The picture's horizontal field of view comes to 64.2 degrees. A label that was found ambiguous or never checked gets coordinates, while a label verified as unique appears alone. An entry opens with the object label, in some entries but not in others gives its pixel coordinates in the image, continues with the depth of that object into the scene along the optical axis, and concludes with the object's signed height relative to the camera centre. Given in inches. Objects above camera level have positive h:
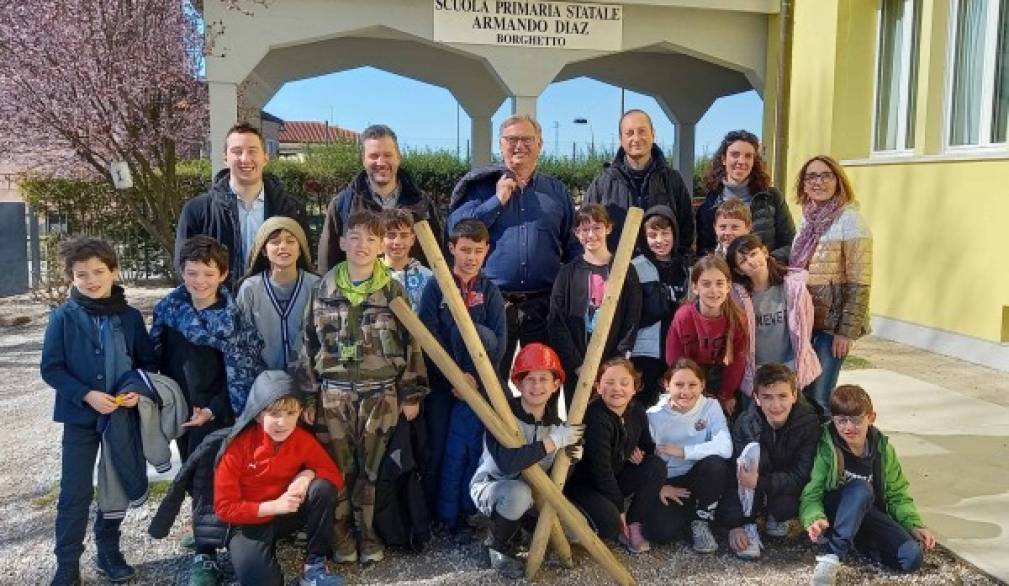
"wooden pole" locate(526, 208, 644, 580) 131.4 -20.6
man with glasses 161.9 +0.5
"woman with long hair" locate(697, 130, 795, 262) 170.1 +9.8
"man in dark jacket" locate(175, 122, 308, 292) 152.3 +3.7
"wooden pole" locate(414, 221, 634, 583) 128.8 -17.8
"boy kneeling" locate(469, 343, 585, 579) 129.6 -35.7
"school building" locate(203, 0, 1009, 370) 291.6 +74.5
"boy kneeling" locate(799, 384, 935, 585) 134.6 -44.2
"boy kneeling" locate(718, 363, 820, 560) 140.9 -38.9
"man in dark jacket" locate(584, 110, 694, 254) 170.9 +11.1
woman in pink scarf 160.4 -5.4
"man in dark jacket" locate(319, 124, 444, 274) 155.9 +7.2
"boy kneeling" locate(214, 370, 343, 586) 121.7 -39.2
